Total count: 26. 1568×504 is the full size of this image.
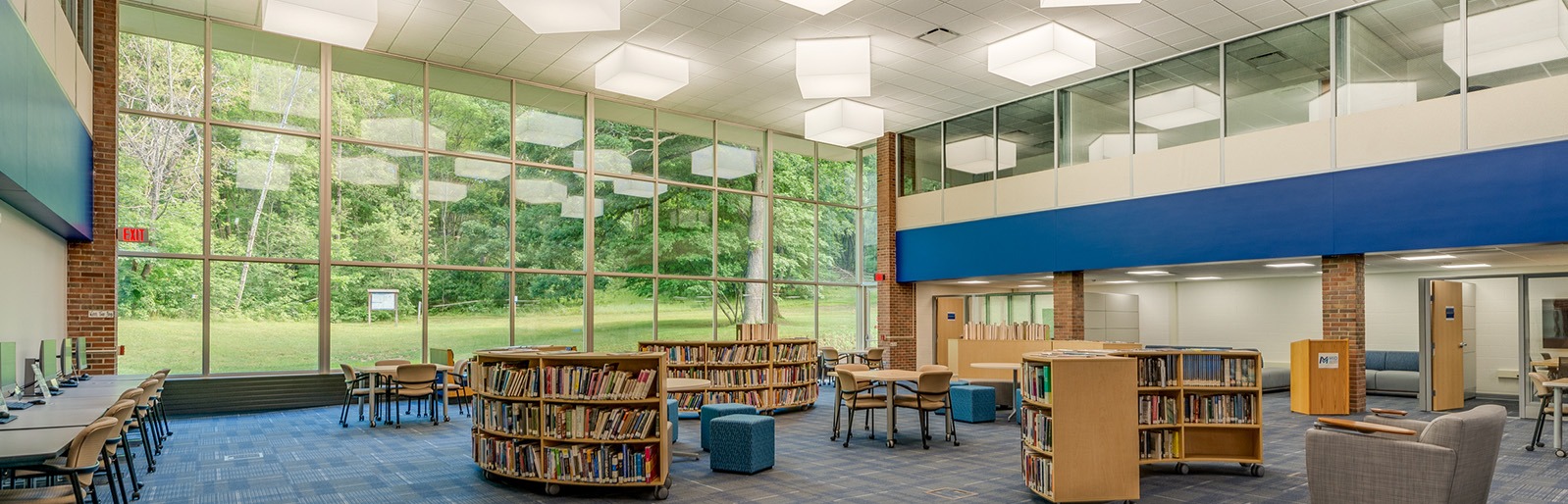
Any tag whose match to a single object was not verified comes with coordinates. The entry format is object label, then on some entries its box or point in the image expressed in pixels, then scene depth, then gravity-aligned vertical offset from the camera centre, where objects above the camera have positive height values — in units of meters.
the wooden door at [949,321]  18.31 -1.01
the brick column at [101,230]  10.12 +0.56
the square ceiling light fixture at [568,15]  8.89 +2.77
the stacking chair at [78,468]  4.44 -1.00
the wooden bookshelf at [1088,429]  6.12 -1.13
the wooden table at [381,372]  10.66 -1.21
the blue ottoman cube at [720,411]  8.63 -1.41
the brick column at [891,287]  17.78 -0.28
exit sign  11.05 +0.55
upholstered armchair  4.73 -1.08
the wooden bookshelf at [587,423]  6.65 -1.16
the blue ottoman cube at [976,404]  10.99 -1.69
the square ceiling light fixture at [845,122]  13.67 +2.46
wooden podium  11.09 -1.37
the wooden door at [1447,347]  11.70 -1.05
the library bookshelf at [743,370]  11.38 -1.29
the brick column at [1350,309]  11.02 -0.48
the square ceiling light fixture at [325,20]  9.16 +2.83
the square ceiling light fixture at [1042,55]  10.80 +2.83
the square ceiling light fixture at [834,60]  11.29 +2.84
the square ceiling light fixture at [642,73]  11.62 +2.81
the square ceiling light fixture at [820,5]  8.81 +2.78
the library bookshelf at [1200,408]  7.37 -1.18
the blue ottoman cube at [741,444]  7.50 -1.50
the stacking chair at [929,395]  9.04 -1.29
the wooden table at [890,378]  9.05 -1.10
